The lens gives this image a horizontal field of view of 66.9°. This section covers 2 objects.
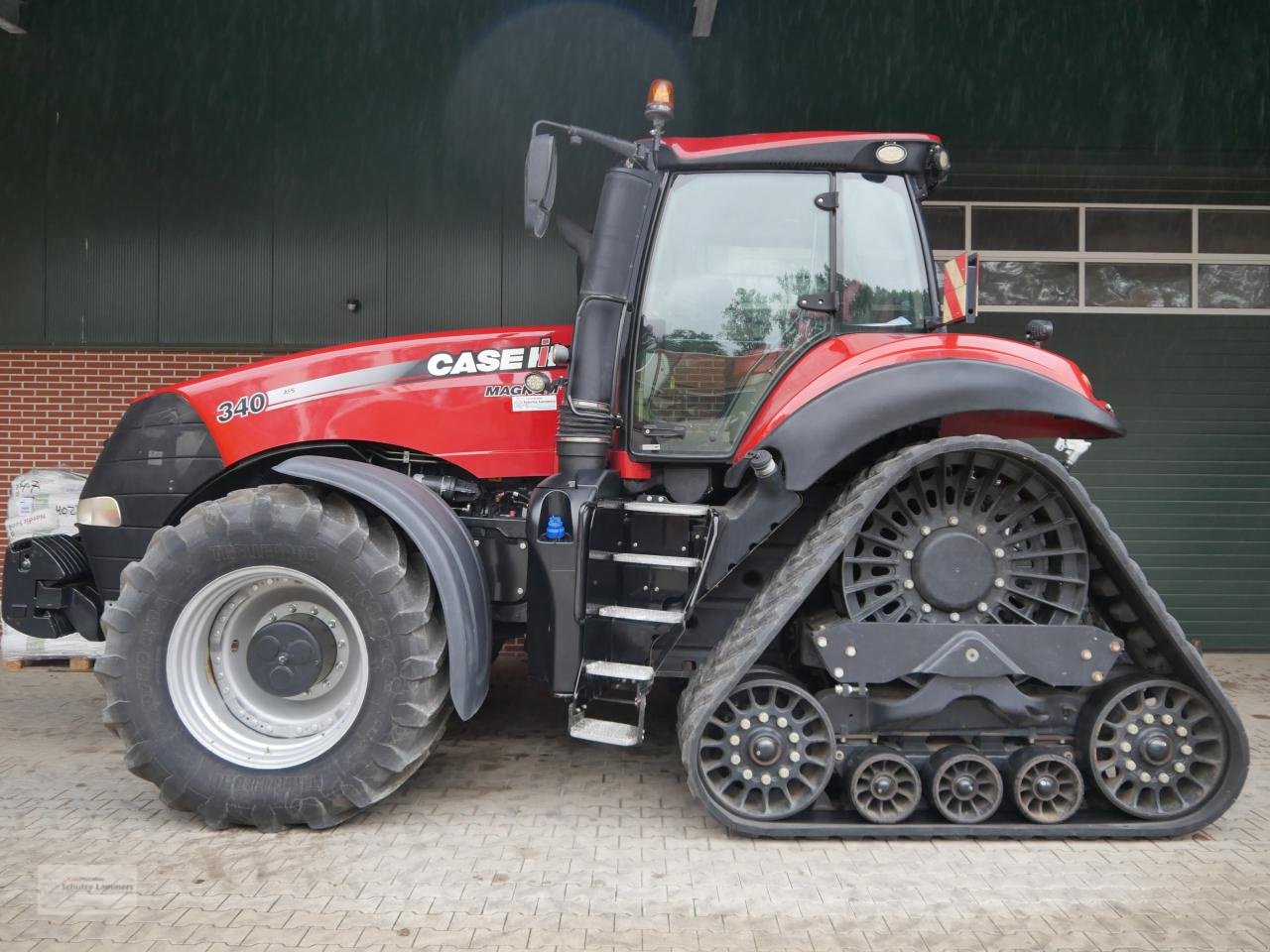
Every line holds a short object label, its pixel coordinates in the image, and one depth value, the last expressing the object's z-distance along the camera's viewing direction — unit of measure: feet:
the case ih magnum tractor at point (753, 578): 12.66
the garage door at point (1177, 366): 26.71
